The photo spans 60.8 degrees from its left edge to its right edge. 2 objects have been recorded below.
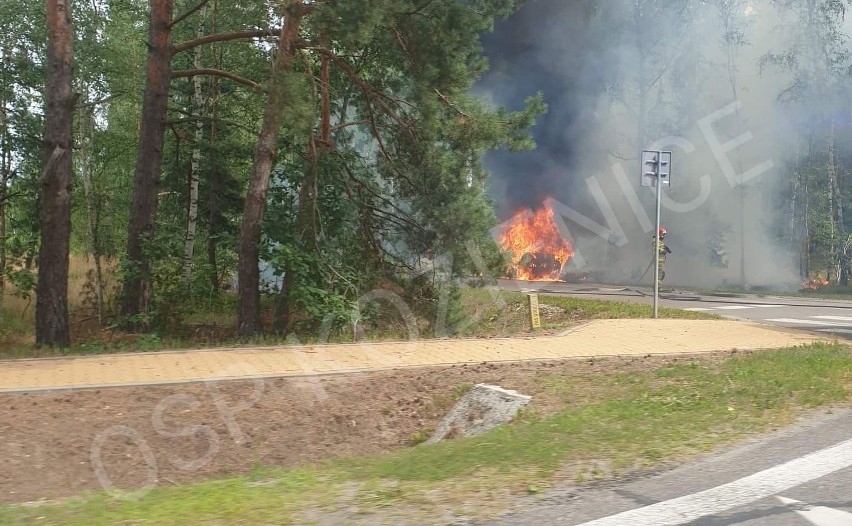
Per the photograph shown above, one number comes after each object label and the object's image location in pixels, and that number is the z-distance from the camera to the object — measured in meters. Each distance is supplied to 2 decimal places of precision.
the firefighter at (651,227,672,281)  16.05
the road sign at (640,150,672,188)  13.82
